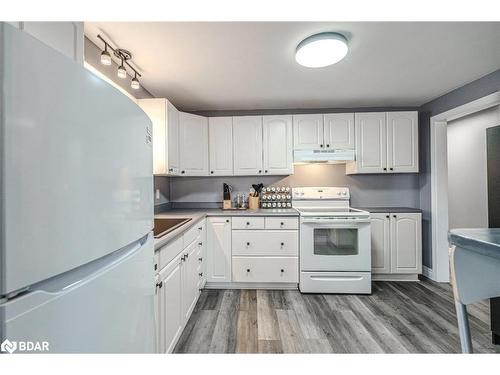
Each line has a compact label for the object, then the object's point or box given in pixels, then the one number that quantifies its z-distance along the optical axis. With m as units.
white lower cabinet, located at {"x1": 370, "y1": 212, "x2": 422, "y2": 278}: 2.62
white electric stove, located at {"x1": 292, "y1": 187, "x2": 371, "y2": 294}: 2.33
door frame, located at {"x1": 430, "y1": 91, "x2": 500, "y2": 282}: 2.59
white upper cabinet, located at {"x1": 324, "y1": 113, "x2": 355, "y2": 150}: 2.74
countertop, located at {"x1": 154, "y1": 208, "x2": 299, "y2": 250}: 2.30
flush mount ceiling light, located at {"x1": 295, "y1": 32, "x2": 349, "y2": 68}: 1.44
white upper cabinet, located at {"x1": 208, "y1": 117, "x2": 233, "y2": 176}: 2.80
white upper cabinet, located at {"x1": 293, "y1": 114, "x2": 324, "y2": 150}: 2.76
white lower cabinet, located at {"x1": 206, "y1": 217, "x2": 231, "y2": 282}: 2.49
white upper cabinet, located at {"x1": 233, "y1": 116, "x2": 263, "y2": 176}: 2.79
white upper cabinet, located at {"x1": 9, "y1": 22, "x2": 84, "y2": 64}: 0.69
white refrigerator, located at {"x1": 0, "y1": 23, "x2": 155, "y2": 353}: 0.38
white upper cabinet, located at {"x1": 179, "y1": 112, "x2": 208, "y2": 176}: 2.53
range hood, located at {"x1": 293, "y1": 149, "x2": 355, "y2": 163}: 2.71
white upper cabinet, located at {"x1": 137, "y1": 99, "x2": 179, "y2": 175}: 2.14
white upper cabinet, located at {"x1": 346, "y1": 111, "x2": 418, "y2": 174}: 2.70
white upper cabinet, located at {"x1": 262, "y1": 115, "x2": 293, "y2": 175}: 2.78
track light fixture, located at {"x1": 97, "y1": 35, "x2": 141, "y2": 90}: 1.42
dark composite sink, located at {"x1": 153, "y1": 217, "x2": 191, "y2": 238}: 2.09
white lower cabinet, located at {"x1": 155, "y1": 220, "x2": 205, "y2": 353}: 1.29
